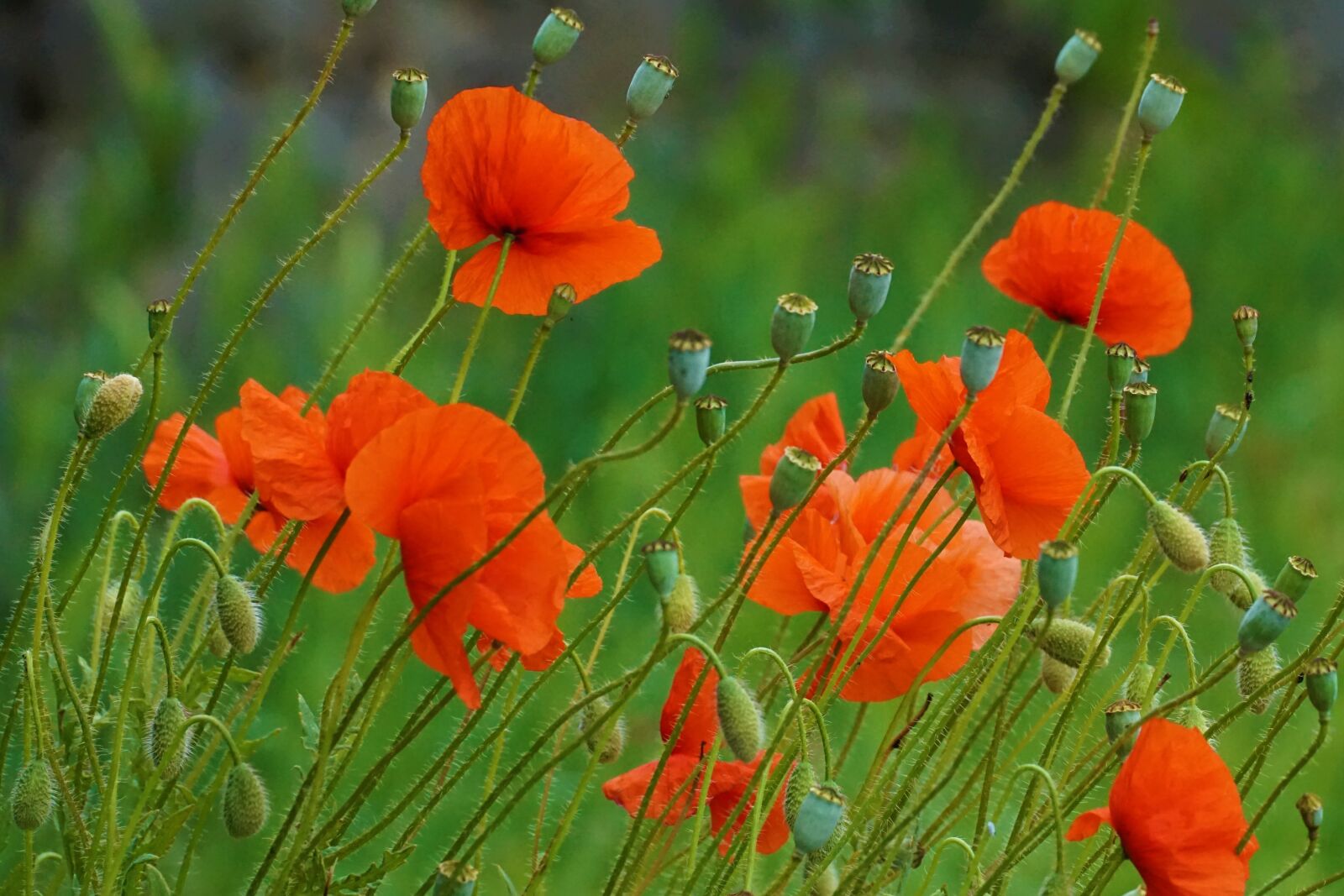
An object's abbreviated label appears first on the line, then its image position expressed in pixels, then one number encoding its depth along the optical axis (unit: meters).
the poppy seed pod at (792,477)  2.23
